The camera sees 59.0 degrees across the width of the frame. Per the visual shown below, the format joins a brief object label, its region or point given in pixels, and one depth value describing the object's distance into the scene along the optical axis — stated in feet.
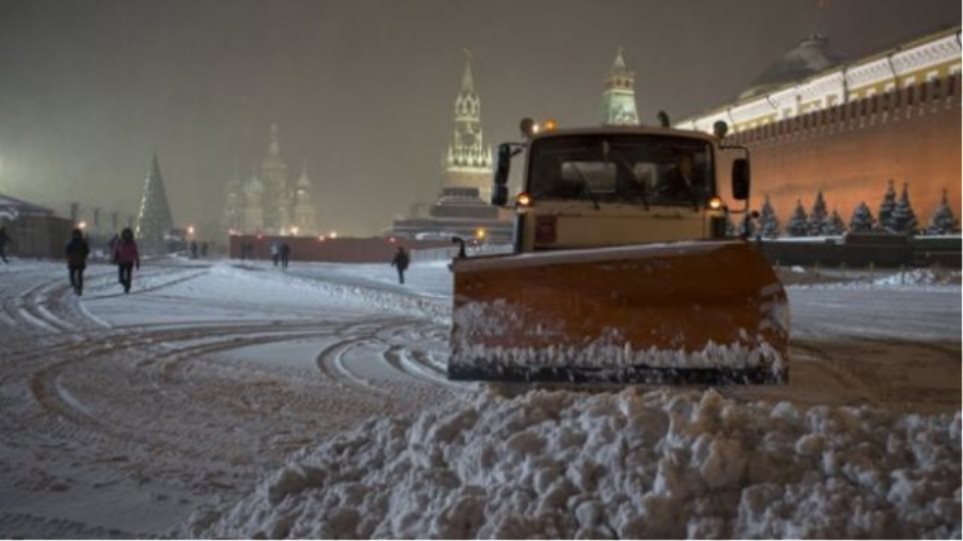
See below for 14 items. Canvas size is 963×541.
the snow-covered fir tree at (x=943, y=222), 124.36
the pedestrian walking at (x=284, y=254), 131.44
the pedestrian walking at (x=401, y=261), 94.22
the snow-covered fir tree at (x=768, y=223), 159.53
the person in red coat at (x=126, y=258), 63.46
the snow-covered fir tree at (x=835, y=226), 140.67
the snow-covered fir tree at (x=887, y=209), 138.21
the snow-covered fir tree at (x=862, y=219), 136.87
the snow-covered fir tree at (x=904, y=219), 133.18
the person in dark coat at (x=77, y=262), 60.59
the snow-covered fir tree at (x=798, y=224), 152.25
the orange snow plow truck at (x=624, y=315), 19.84
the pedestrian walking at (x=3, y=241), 99.02
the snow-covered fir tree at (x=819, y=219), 147.84
